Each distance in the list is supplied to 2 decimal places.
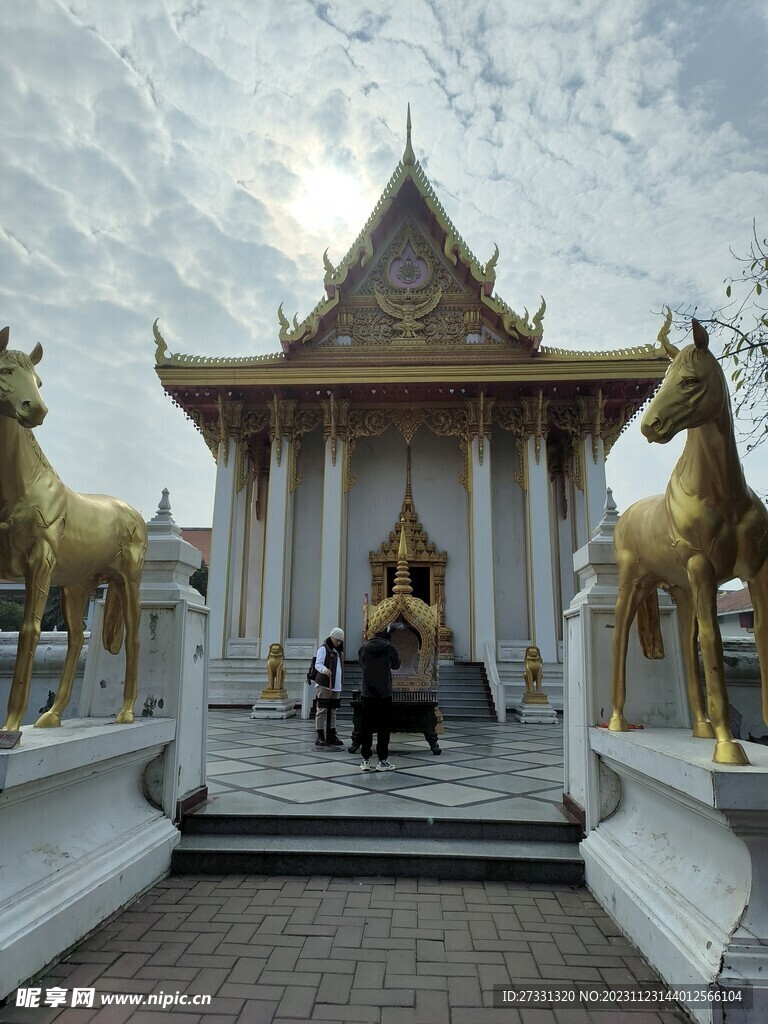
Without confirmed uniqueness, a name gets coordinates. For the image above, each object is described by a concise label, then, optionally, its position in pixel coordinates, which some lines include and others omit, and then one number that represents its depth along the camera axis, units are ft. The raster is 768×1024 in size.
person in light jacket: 20.43
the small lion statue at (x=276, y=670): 31.50
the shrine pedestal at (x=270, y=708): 30.81
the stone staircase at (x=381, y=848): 10.26
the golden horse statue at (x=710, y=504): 7.56
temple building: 36.68
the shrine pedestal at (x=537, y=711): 30.40
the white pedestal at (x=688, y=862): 6.06
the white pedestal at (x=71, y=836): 6.99
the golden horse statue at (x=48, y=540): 7.77
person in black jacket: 16.28
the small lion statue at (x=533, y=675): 31.63
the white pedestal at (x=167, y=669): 11.39
